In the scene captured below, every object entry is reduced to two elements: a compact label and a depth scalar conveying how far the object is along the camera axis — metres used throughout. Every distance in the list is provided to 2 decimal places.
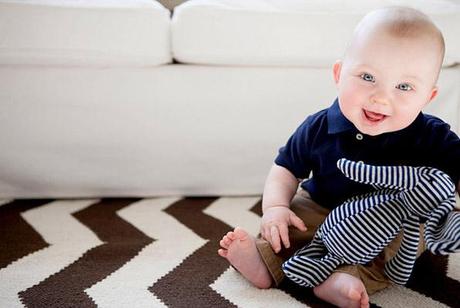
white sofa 0.97
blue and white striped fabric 0.63
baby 0.65
